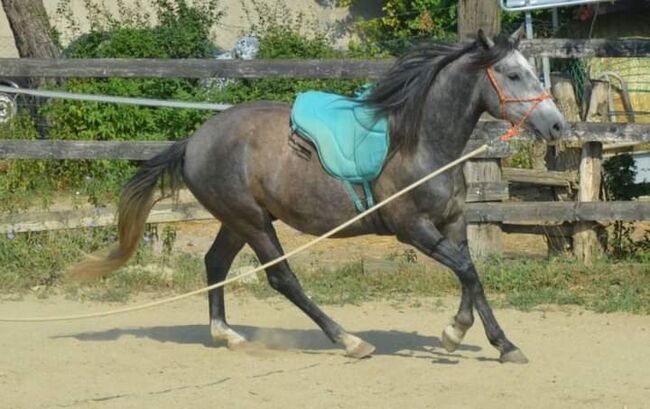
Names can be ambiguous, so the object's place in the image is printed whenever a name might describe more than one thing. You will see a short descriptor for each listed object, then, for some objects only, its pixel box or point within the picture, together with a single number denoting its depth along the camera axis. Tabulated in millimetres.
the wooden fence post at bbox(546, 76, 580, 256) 15941
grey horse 11335
